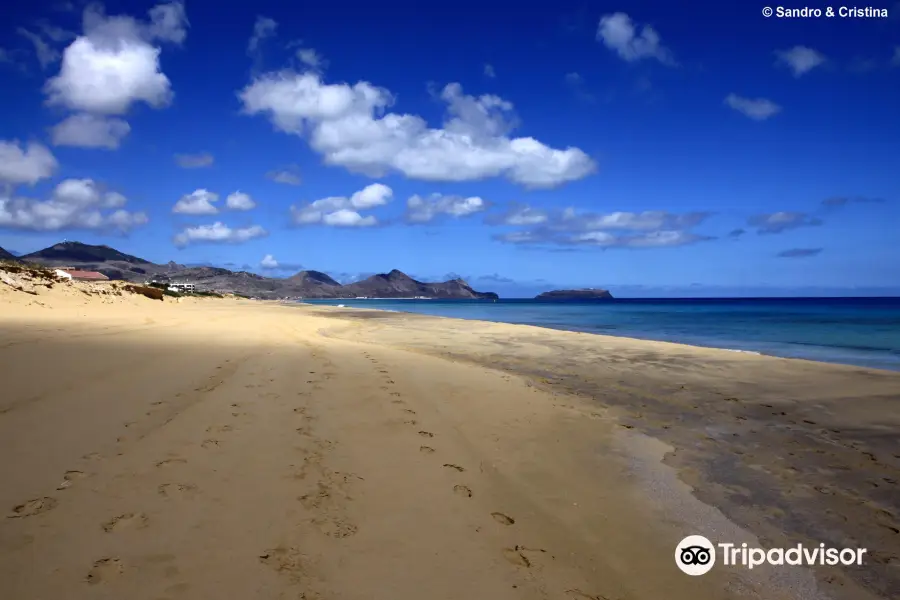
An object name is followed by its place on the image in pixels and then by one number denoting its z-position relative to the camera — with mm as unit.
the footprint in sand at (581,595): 3037
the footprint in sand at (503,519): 3975
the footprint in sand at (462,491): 4465
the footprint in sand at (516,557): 3363
